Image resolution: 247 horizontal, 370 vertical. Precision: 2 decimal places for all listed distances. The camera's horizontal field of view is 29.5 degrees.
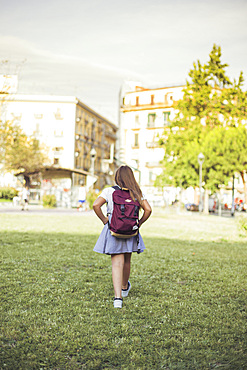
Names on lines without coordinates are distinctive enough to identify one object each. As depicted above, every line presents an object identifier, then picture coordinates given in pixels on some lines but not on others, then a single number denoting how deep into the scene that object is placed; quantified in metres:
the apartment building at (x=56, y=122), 74.19
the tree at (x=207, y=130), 39.19
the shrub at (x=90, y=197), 35.91
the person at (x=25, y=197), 30.34
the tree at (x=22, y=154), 48.03
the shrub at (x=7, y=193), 46.22
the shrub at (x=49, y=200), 36.59
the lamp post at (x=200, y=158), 33.78
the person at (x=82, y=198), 31.97
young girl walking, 5.35
